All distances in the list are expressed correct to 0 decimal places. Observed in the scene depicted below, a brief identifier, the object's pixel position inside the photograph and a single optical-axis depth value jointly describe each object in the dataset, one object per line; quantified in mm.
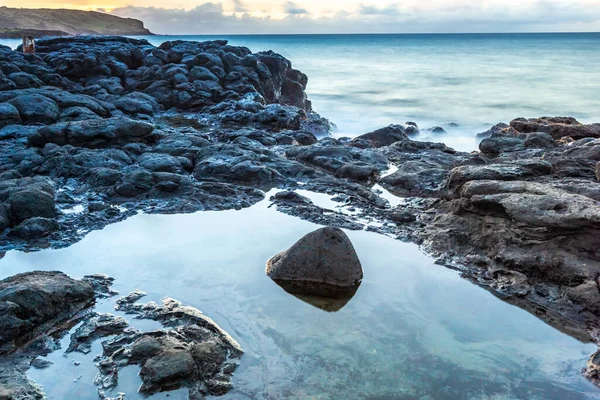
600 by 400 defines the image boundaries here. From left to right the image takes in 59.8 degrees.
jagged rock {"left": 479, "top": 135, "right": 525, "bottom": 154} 12164
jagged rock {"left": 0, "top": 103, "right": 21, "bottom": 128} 13016
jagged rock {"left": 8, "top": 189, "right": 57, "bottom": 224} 7730
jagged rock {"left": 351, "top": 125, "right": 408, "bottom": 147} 14852
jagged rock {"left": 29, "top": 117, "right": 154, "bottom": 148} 11695
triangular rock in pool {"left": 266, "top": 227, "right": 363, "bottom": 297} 6074
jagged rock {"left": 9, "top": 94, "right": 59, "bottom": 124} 13656
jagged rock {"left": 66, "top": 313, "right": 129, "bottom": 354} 4879
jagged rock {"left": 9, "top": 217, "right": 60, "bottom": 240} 7359
